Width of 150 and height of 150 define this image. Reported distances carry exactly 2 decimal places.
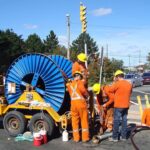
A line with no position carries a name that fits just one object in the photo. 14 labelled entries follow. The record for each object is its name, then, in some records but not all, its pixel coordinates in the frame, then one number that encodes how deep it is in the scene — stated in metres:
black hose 10.03
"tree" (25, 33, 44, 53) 77.31
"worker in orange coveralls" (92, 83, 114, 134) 10.29
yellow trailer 9.95
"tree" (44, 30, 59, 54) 88.18
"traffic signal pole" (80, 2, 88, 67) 16.91
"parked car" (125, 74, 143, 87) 40.78
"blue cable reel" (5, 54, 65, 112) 10.28
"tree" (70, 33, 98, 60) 98.57
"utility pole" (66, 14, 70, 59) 32.12
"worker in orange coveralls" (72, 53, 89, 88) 10.30
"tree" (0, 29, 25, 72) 46.49
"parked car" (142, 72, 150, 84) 47.47
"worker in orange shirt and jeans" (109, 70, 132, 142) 9.52
